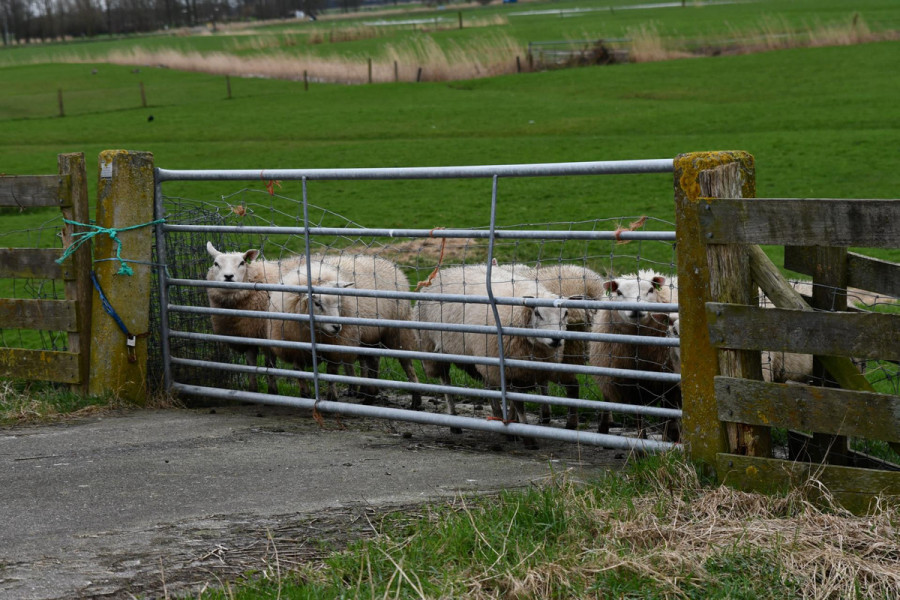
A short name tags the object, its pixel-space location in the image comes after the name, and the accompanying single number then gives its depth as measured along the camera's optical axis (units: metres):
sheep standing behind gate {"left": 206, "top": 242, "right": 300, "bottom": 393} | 8.20
